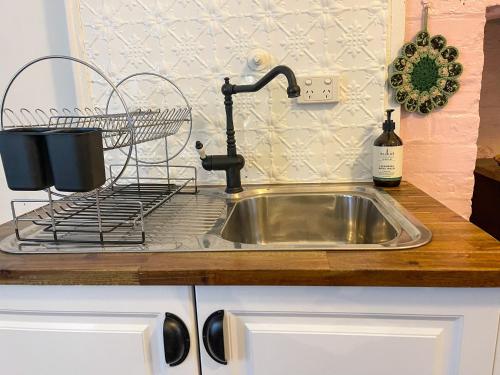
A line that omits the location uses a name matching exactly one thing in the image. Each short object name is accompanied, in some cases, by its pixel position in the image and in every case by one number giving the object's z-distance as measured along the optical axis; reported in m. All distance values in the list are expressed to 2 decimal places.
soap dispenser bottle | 1.06
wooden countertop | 0.59
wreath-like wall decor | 1.09
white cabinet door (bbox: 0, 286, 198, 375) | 0.67
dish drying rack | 0.79
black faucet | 1.04
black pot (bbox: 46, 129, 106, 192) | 0.64
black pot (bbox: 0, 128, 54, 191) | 0.65
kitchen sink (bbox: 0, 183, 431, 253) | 0.73
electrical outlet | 1.13
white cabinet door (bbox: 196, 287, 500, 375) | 0.61
